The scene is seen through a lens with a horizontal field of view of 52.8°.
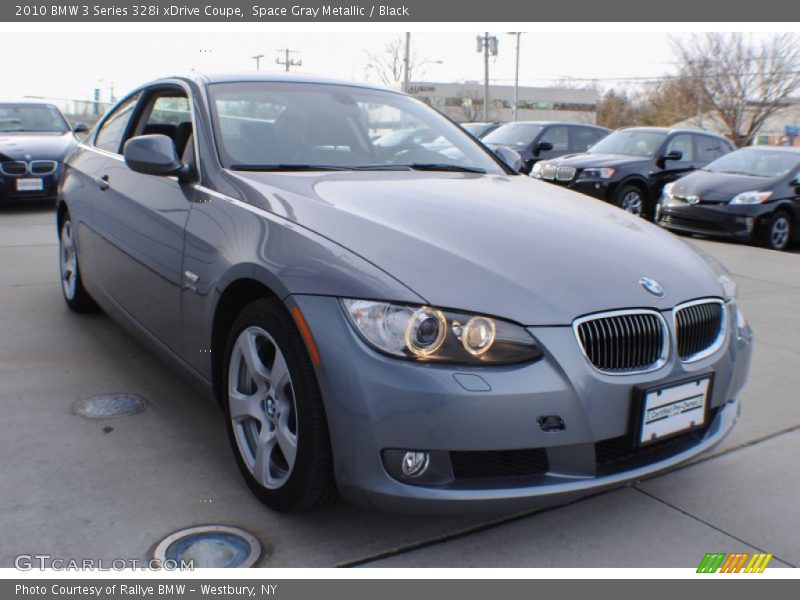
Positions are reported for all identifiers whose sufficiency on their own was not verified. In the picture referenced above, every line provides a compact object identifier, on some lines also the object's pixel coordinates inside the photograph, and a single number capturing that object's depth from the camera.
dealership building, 66.06
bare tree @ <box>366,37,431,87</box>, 43.53
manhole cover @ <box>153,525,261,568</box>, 2.44
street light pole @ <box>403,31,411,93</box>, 35.77
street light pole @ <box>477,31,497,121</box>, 36.09
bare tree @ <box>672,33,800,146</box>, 32.12
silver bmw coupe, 2.27
